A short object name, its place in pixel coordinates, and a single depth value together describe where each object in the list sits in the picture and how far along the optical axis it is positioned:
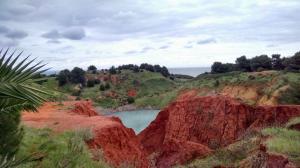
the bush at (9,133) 3.89
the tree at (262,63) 44.25
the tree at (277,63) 43.39
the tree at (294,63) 36.43
